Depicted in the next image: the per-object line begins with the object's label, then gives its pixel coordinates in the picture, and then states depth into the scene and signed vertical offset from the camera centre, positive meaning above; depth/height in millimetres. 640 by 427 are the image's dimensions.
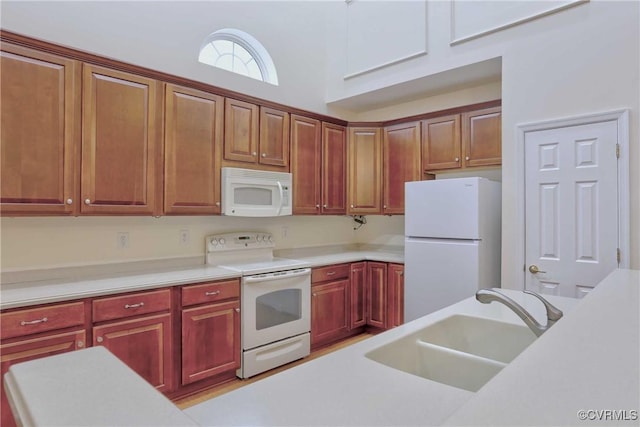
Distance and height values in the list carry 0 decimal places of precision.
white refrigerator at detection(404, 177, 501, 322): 3033 -212
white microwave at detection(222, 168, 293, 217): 3039 +196
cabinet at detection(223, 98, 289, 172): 3115 +690
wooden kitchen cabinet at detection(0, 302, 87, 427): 1922 -642
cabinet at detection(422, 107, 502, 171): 3359 +719
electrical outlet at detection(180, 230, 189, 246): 3168 -188
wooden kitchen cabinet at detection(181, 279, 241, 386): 2578 -821
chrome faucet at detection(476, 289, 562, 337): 1149 -291
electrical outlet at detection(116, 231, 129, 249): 2814 -190
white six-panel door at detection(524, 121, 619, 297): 2539 +65
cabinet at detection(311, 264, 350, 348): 3441 -837
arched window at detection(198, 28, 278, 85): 3535 +1586
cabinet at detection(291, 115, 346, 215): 3635 +501
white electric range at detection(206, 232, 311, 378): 2881 -706
